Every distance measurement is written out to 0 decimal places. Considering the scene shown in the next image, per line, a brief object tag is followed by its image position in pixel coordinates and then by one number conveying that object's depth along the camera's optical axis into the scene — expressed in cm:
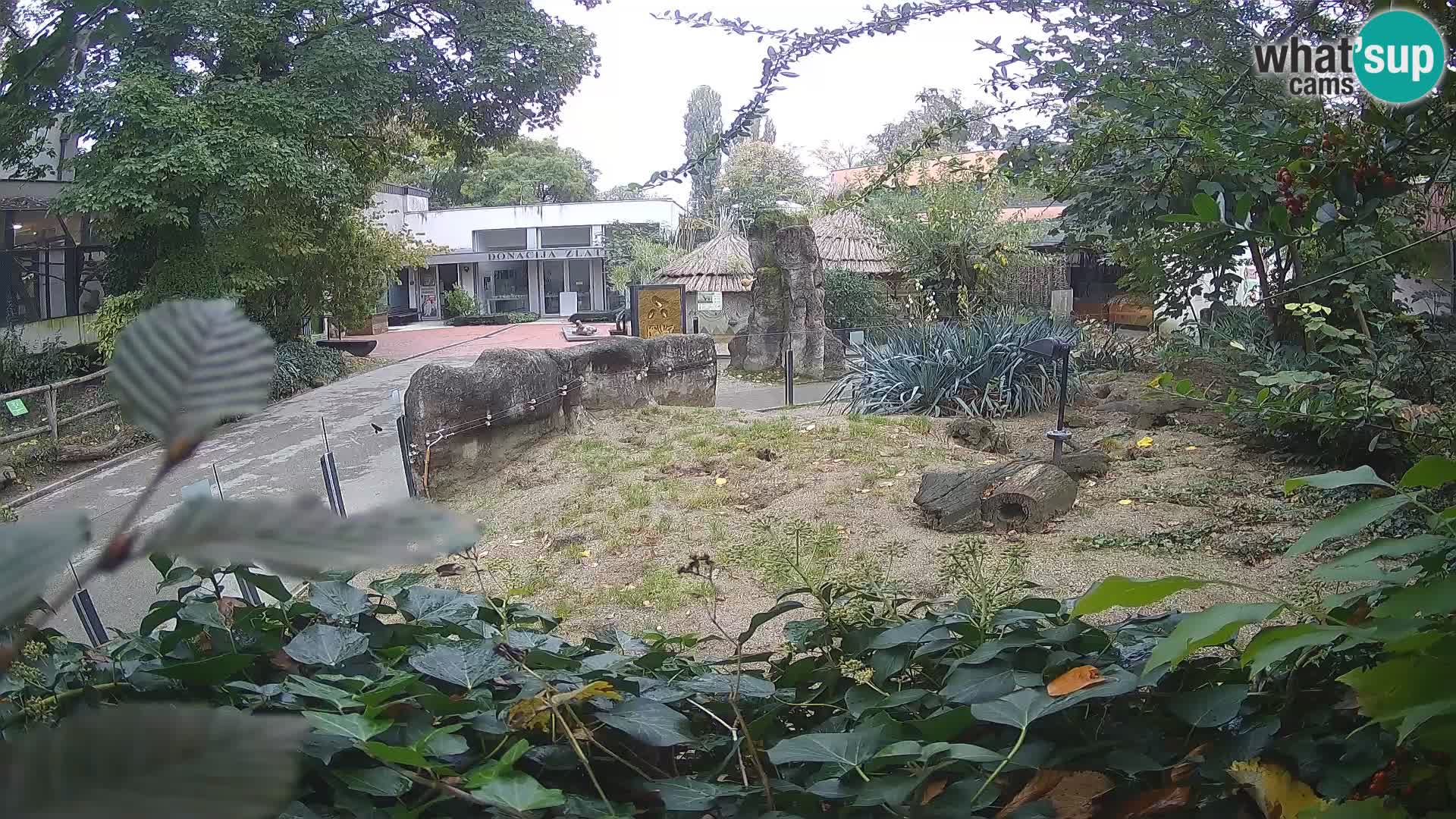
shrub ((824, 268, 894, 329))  1608
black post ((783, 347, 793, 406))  955
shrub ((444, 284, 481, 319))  2492
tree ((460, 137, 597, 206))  3148
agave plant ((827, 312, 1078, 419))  741
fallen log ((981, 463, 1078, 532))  411
